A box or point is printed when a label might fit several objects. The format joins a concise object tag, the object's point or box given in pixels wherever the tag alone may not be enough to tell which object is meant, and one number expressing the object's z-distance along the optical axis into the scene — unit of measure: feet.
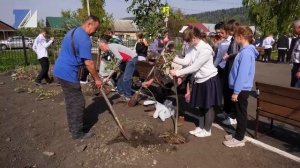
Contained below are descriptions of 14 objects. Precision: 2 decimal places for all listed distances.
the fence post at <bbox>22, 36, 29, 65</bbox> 31.08
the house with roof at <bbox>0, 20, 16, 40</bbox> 117.74
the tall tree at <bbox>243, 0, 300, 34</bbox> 50.34
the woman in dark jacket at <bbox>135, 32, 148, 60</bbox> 19.69
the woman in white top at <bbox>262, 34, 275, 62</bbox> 40.81
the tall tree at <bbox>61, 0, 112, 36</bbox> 91.45
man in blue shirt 10.33
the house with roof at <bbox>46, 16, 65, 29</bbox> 138.14
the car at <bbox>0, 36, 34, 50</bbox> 37.00
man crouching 15.19
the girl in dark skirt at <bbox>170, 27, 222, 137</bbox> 10.40
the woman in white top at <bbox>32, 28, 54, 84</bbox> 21.46
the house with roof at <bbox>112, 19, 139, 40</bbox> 176.11
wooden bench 9.62
